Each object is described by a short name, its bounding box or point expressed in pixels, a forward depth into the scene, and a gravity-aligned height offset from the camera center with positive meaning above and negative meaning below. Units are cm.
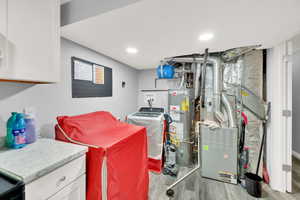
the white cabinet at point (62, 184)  64 -54
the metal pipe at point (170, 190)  155 -125
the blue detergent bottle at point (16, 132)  91 -26
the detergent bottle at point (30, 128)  100 -26
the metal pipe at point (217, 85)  206 +25
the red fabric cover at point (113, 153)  93 -50
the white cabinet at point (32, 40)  77 +45
